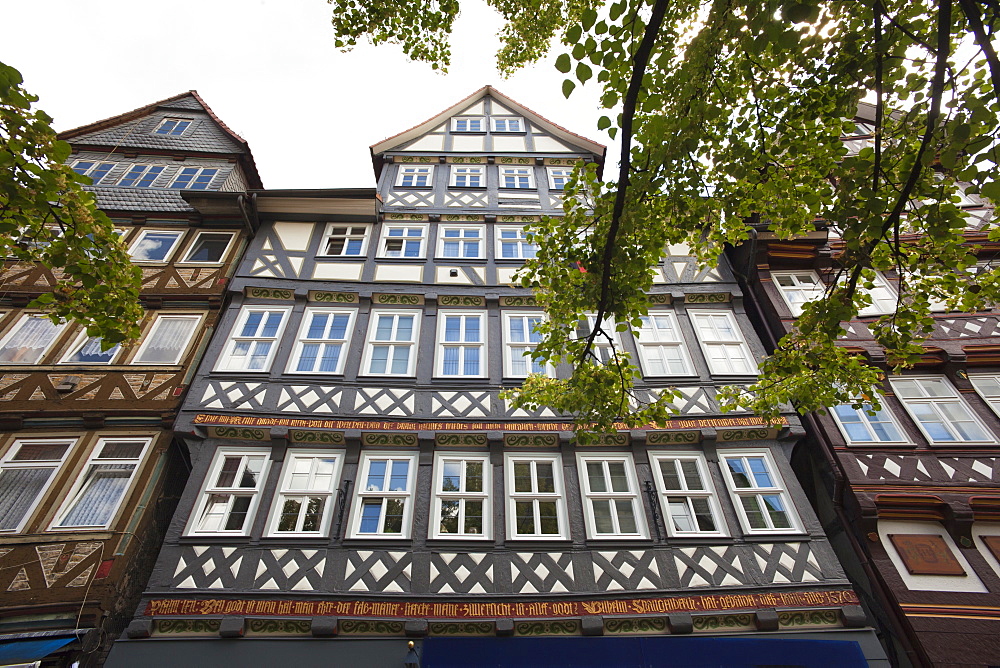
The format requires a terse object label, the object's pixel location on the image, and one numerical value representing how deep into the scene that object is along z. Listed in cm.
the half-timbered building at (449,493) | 862
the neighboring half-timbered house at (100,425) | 851
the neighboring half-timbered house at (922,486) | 891
